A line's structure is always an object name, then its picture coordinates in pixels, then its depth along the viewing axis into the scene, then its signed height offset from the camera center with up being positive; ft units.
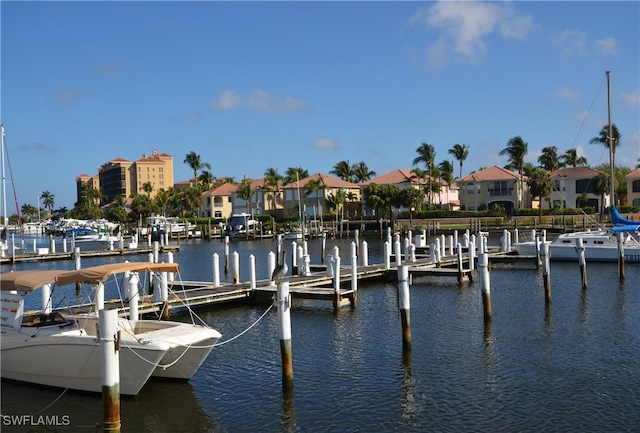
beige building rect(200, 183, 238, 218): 419.21 +19.23
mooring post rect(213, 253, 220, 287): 101.50 -6.46
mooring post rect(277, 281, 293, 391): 54.49 -8.01
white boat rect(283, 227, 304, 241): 288.24 -2.57
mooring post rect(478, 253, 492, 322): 80.64 -7.57
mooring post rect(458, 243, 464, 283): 118.15 -8.69
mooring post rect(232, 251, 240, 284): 108.34 -6.37
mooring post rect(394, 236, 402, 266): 126.31 -5.23
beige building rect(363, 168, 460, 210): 351.05 +22.11
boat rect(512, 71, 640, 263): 148.54 -5.97
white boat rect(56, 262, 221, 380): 55.72 -8.60
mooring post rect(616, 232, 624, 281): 122.13 -7.14
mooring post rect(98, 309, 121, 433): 44.42 -9.16
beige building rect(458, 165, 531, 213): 321.73 +15.47
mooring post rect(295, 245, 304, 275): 118.42 -5.78
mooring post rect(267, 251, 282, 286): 100.40 -5.35
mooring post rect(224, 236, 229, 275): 140.56 -5.45
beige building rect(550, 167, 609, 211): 305.73 +13.93
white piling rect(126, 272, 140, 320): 70.55 -6.83
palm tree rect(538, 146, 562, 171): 390.42 +36.73
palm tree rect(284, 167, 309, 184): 409.33 +34.56
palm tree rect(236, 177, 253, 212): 378.53 +22.49
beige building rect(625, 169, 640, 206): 298.56 +12.81
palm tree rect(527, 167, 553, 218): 291.17 +15.82
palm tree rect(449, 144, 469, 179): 390.42 +41.34
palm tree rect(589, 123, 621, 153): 321.73 +40.24
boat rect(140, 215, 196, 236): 316.01 +3.97
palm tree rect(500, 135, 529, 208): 321.11 +34.04
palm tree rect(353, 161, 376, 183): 497.87 +40.61
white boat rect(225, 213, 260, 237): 321.40 +3.03
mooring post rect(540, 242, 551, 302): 96.63 -7.67
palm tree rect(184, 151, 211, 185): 499.51 +54.26
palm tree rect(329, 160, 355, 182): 456.04 +39.59
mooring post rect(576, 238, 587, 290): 109.29 -7.03
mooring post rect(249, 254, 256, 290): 96.75 -6.48
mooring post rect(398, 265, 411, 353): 68.39 -9.20
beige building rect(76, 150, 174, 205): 643.45 +60.11
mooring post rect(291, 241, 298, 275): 131.44 -6.29
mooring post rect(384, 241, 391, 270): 123.71 -5.54
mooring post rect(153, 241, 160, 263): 127.06 -3.44
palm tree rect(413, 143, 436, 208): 356.52 +38.31
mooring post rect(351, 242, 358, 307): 96.53 -8.00
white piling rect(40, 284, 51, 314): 65.61 -5.90
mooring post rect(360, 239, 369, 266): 128.57 -5.44
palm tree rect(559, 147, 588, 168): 401.08 +37.79
